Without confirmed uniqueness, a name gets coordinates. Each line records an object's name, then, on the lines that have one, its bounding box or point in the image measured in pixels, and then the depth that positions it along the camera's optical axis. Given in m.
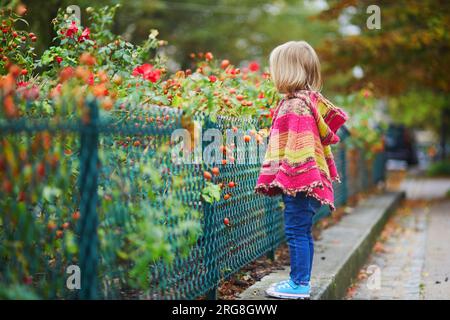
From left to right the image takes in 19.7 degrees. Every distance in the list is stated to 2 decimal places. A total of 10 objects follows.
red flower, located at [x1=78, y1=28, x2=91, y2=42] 9.37
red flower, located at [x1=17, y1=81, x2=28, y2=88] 7.52
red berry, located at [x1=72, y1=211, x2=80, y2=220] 6.21
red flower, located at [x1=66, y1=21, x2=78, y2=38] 9.31
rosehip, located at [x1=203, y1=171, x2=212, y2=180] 7.26
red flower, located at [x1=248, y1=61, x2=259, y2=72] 13.08
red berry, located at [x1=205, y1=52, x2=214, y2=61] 10.85
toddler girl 7.84
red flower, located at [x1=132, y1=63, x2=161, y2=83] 8.62
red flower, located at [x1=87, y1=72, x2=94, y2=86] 7.46
